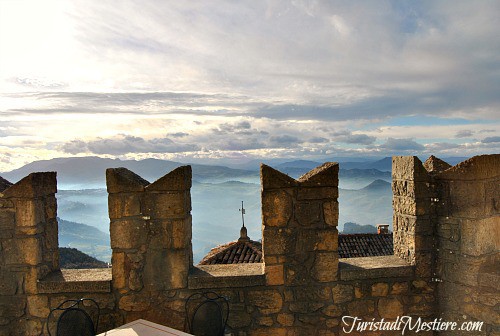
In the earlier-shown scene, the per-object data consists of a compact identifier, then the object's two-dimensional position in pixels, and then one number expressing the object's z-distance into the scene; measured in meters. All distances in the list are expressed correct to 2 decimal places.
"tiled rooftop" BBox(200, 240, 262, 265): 11.93
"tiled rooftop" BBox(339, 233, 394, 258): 16.44
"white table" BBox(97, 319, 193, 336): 3.46
